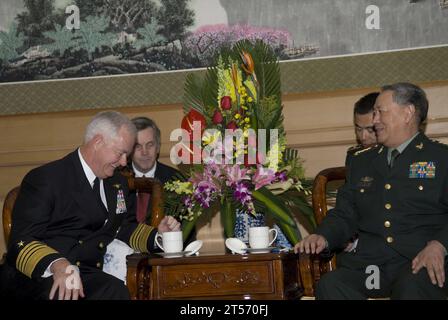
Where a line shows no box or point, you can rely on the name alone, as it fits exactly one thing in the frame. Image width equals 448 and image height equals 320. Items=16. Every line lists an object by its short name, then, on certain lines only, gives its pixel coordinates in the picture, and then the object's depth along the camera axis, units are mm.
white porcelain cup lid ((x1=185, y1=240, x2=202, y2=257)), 4172
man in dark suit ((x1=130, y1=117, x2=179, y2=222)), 5441
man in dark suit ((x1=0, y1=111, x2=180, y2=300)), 3885
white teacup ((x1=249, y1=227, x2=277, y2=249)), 4109
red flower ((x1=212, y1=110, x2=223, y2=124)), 4410
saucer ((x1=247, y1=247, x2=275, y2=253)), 4056
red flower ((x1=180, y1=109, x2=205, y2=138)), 4527
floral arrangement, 4309
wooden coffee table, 3900
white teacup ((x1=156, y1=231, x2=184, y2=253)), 4195
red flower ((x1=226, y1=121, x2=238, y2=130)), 4398
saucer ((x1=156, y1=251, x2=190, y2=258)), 4078
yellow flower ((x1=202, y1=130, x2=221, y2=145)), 4383
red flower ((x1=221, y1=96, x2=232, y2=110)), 4422
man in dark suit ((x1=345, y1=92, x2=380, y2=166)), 4941
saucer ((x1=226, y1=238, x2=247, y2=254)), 4105
